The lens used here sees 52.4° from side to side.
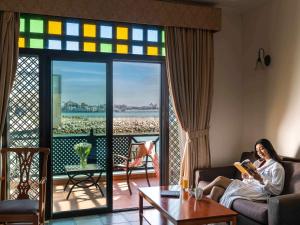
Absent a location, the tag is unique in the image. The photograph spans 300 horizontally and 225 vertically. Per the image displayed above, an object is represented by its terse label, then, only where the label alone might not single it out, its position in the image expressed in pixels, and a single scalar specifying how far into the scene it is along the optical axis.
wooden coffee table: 2.43
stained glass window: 3.56
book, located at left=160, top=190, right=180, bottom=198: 2.98
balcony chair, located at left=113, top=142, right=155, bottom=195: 4.99
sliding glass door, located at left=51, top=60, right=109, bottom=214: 3.74
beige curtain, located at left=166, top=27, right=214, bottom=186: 3.93
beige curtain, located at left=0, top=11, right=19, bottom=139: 3.31
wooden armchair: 2.72
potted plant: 3.83
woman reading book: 3.09
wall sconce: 3.96
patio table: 3.82
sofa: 2.56
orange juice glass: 3.12
